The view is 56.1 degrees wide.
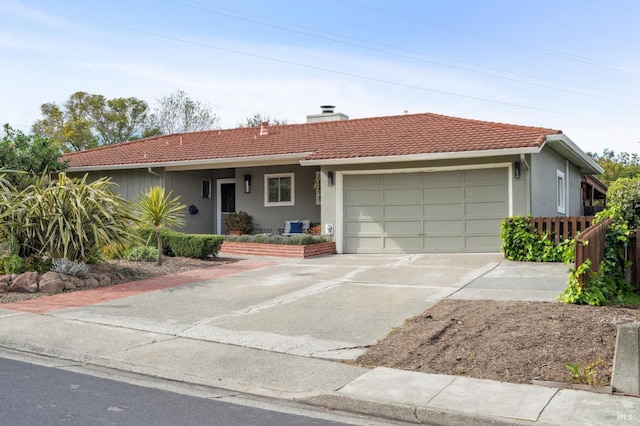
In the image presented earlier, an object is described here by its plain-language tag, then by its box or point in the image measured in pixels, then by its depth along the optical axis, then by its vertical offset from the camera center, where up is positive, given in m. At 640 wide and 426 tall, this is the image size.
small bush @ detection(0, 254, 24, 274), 11.37 -0.73
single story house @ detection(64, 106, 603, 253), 15.27 +1.43
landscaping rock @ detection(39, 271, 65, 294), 11.09 -1.07
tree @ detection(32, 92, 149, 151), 46.28 +8.35
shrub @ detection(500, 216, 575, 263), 13.14 -0.46
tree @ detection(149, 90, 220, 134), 47.28 +8.72
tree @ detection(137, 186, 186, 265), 13.87 +0.33
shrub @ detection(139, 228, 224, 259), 15.08 -0.47
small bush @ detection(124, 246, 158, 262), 14.59 -0.71
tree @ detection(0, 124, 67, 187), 16.75 +2.09
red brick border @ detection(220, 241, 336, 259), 15.83 -0.68
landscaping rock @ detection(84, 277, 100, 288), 11.62 -1.12
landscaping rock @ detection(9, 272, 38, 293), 11.02 -1.07
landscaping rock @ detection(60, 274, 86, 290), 11.35 -1.08
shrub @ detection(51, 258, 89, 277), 11.61 -0.81
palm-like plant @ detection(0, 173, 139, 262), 11.70 +0.08
